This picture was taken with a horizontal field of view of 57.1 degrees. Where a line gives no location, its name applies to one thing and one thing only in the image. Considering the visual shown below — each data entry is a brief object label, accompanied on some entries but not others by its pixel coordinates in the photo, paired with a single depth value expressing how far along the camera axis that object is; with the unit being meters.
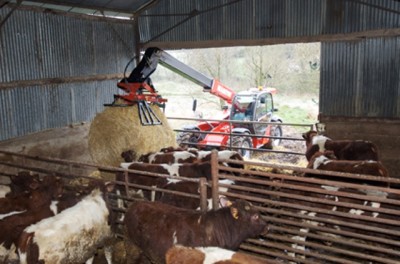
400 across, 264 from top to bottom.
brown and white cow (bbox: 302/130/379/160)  8.07
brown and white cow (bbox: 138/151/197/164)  7.87
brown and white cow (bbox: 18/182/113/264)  4.34
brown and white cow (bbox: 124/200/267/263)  4.42
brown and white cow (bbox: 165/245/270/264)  3.75
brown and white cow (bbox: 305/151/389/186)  6.46
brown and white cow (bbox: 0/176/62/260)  4.68
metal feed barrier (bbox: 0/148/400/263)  3.99
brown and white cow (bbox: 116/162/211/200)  6.59
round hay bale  8.91
